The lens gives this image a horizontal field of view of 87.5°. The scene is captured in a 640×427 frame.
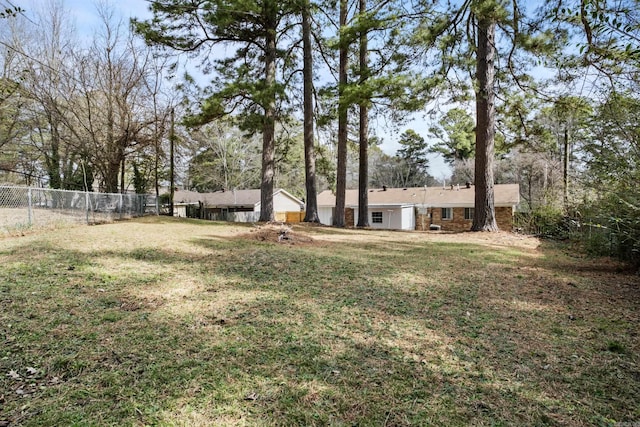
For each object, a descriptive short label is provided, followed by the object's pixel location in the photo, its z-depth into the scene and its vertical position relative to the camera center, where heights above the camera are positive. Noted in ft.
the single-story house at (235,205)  78.83 +1.35
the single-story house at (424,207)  66.39 +0.93
